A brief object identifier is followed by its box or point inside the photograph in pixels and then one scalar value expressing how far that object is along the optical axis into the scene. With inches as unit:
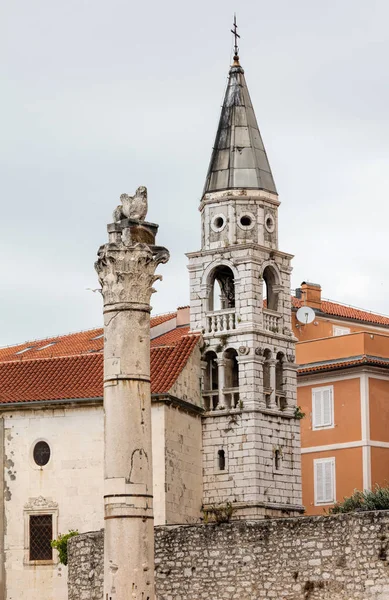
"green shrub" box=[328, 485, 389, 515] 1556.3
